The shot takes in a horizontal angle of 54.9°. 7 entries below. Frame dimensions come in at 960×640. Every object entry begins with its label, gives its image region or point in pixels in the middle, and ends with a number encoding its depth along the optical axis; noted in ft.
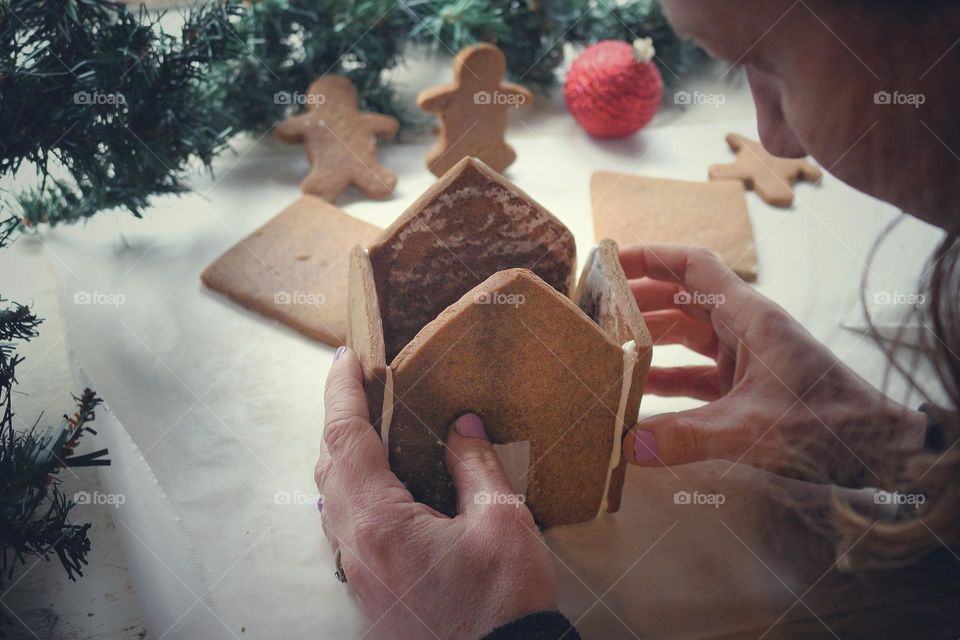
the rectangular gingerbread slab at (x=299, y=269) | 1.58
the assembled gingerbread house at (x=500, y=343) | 1.07
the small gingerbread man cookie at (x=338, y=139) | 1.86
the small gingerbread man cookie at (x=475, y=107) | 1.81
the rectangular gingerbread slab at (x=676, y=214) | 1.77
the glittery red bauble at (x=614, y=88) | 1.88
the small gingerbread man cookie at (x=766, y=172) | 1.91
